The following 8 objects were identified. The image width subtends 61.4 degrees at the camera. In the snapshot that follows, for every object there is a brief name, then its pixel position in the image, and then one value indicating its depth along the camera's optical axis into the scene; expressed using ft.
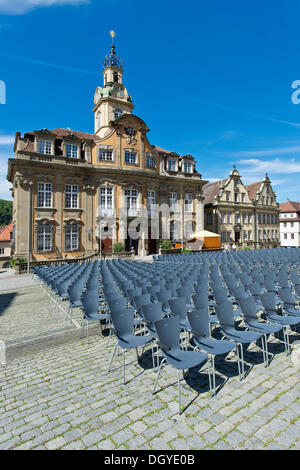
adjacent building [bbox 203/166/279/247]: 136.36
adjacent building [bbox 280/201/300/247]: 196.44
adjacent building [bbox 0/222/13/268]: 134.00
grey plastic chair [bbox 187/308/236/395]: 13.37
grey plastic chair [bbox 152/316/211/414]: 12.22
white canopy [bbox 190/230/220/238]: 96.66
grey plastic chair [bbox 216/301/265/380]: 14.48
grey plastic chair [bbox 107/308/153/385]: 14.99
